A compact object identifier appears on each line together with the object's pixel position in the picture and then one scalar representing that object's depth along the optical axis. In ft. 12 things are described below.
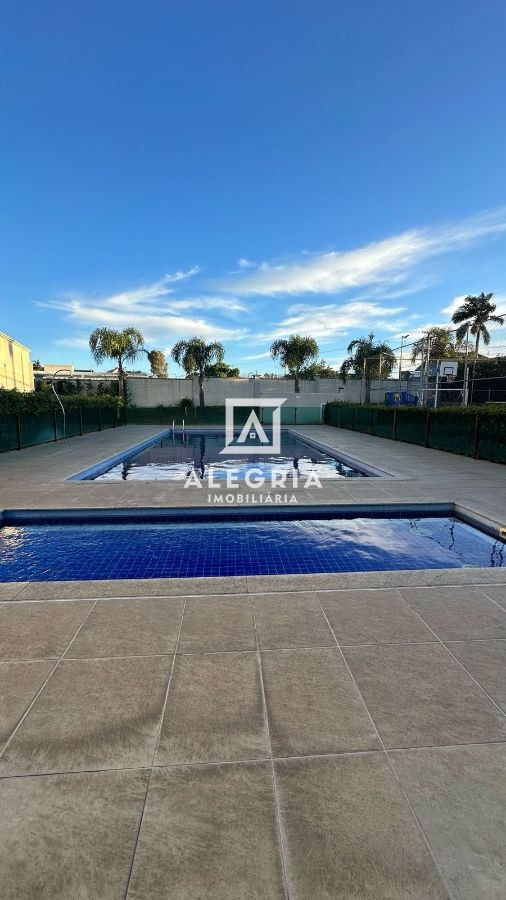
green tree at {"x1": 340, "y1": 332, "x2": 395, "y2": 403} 96.48
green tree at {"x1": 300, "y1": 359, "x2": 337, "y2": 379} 96.17
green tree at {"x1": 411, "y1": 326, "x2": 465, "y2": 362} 107.73
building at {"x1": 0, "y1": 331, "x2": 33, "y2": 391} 63.62
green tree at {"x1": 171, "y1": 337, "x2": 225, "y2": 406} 88.58
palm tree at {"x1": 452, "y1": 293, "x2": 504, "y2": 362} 109.09
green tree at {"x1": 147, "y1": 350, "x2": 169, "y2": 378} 94.71
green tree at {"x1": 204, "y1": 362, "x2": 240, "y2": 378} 145.07
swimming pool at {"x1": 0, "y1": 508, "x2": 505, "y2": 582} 14.12
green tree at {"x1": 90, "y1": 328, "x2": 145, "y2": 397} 79.30
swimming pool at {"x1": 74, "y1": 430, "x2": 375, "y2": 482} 29.45
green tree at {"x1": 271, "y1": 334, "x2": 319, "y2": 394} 91.97
